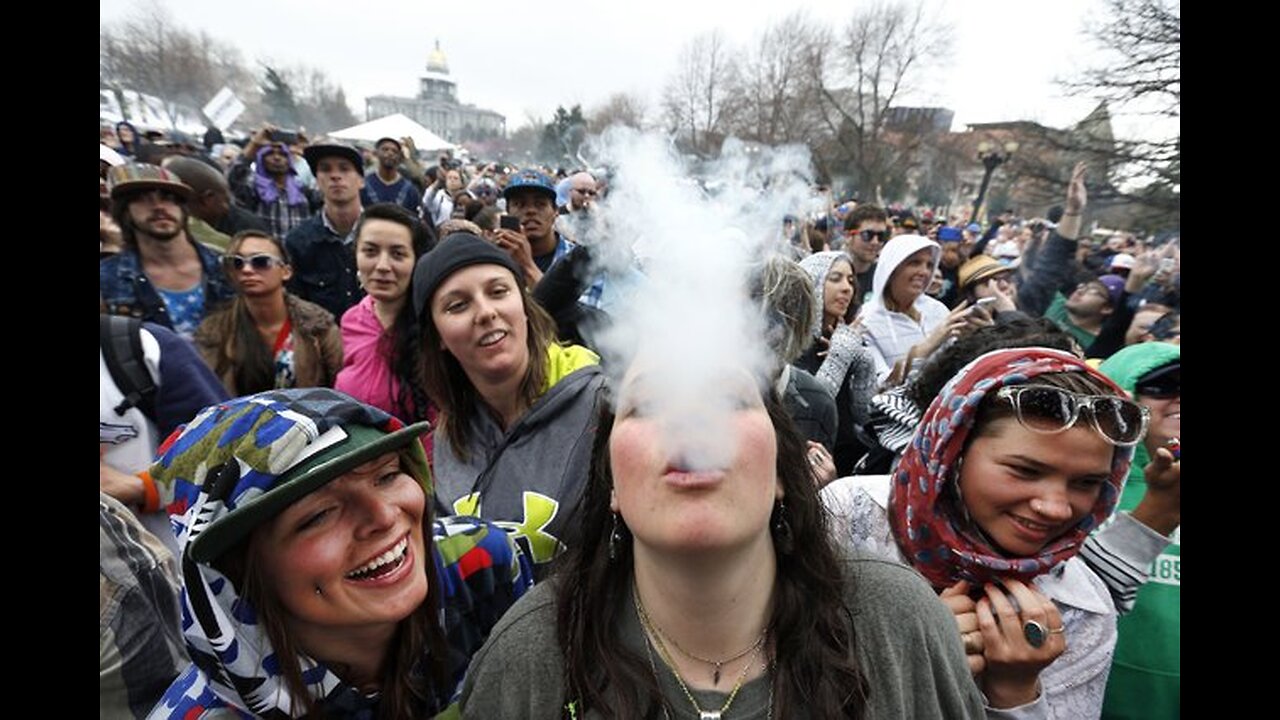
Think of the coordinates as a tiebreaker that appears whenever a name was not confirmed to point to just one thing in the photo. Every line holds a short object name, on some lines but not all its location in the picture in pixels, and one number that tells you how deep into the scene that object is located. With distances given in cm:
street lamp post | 1236
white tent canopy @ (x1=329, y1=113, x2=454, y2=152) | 1361
